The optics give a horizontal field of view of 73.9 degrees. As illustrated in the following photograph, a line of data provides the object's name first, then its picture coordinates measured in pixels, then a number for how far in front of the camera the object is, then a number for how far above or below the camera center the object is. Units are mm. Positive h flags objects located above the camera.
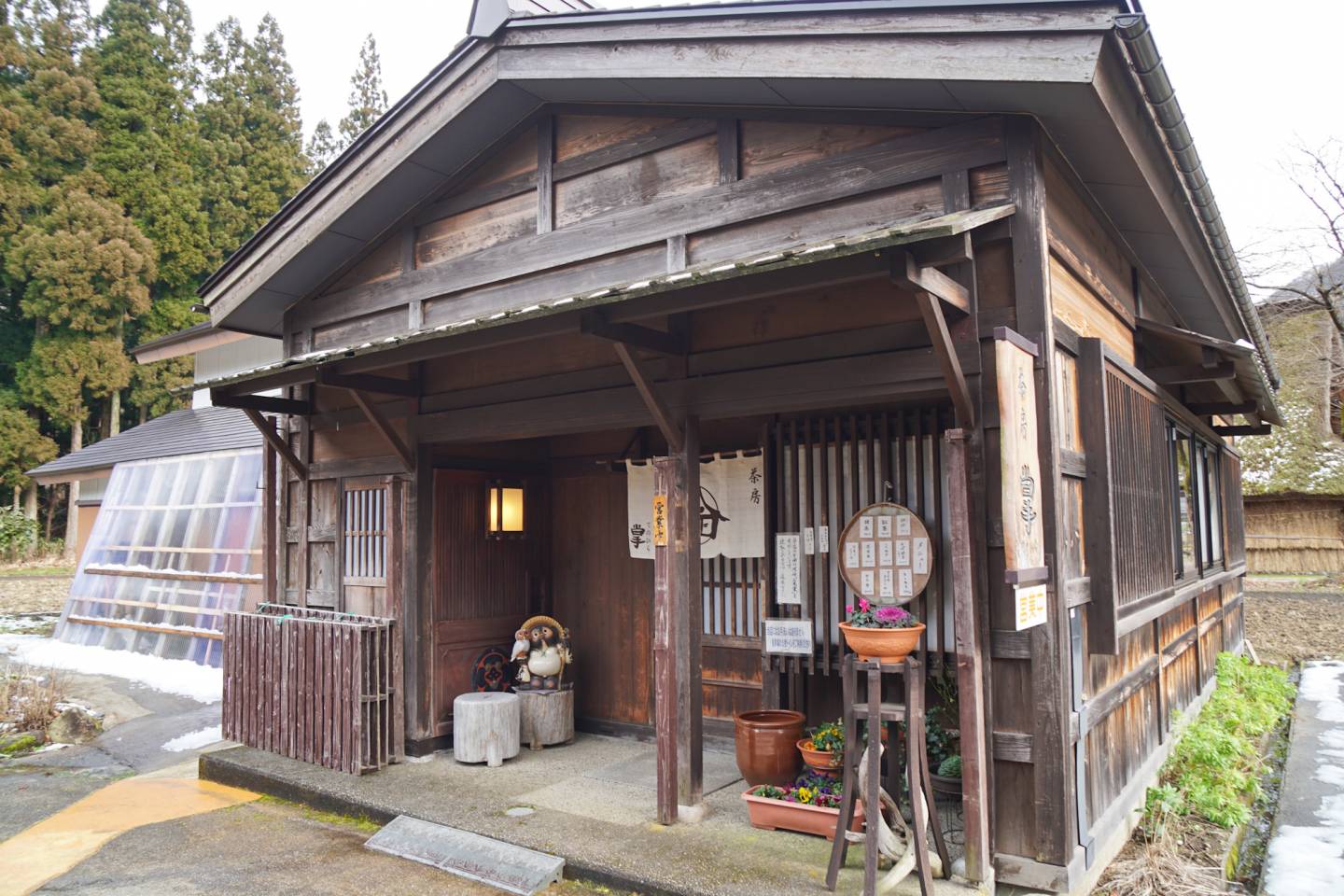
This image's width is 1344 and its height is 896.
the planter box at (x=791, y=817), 5168 -1750
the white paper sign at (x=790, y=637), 5980 -785
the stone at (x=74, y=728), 9414 -2110
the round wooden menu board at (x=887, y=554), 5387 -217
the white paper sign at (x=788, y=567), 6105 -323
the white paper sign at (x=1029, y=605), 4164 -420
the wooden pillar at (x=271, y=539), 9016 -118
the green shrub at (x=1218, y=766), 5945 -1897
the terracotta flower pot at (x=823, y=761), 5461 -1480
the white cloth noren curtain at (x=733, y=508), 7004 +103
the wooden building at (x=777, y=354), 4609 +1140
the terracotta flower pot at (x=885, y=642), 4766 -659
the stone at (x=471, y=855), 5070 -1999
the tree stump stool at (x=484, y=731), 7145 -1654
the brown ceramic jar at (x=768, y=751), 5770 -1489
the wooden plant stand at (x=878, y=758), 4344 -1199
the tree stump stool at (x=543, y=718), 7660 -1663
